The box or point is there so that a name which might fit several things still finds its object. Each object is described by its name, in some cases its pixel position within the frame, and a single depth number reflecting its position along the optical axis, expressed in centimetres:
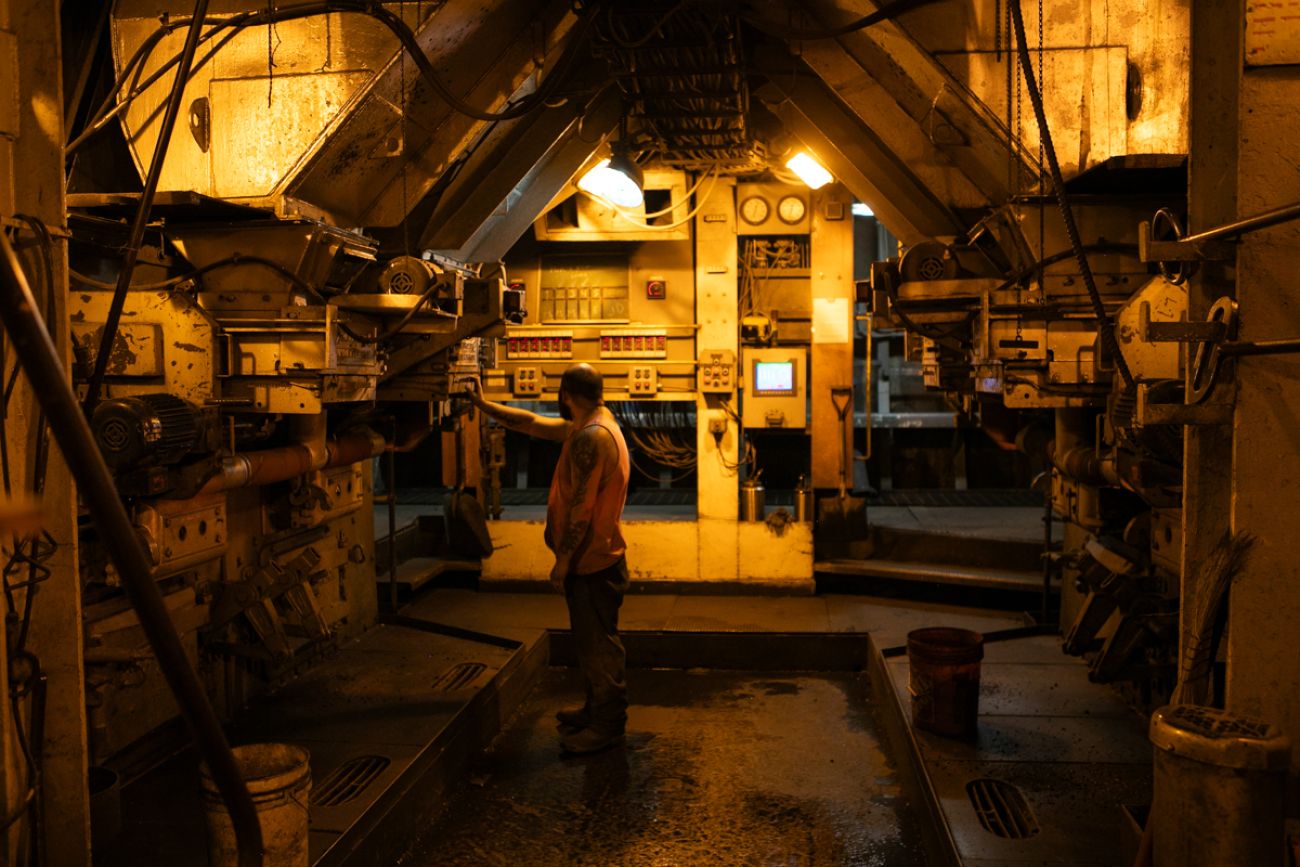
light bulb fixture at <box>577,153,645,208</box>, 668
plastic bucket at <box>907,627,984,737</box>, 440
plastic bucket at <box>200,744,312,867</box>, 282
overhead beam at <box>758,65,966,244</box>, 613
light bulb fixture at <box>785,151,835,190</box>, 692
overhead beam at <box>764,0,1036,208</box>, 493
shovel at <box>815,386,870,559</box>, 770
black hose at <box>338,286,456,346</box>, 471
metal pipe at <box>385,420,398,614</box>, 660
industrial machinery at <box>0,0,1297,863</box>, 270
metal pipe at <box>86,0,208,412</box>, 300
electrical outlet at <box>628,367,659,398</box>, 773
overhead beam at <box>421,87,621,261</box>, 634
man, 480
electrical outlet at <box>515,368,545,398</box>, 784
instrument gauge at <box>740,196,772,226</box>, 769
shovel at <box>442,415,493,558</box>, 759
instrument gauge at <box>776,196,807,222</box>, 766
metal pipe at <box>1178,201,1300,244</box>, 221
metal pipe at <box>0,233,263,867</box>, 139
